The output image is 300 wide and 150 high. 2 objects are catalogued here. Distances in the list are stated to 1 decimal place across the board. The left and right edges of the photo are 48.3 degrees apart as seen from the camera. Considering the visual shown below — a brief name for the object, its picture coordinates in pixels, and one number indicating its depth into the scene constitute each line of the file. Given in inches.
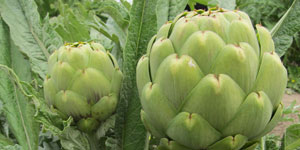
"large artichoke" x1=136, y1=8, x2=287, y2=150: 17.9
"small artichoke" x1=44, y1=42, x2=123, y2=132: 22.4
